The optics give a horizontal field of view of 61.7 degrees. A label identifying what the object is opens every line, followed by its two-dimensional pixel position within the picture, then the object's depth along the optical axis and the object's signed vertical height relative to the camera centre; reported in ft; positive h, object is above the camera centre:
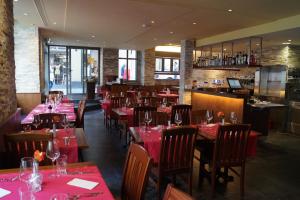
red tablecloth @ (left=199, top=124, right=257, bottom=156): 12.22 -2.87
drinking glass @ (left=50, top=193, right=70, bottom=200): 4.92 -2.37
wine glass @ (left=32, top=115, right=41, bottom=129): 12.33 -2.28
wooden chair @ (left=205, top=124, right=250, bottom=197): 10.89 -3.03
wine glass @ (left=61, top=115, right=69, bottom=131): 11.73 -2.20
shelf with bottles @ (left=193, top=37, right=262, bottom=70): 23.96 +2.30
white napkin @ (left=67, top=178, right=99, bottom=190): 6.06 -2.62
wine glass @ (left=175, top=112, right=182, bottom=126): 13.17 -2.11
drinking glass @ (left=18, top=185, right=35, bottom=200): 5.20 -2.53
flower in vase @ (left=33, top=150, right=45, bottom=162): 6.44 -2.06
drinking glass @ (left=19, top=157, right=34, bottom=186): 6.15 -2.32
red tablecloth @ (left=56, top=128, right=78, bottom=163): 9.25 -2.62
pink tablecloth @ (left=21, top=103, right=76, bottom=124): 15.21 -2.47
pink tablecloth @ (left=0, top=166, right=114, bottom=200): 5.54 -2.62
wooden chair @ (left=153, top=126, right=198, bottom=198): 9.98 -3.03
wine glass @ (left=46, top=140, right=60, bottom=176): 7.16 -2.15
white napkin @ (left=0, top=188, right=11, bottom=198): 5.45 -2.57
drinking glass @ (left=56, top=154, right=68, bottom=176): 6.82 -2.41
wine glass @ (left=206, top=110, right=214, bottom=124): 14.39 -2.10
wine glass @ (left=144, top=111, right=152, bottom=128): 13.00 -2.10
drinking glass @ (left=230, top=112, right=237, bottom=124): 13.93 -2.11
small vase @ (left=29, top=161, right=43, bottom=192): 5.71 -2.43
